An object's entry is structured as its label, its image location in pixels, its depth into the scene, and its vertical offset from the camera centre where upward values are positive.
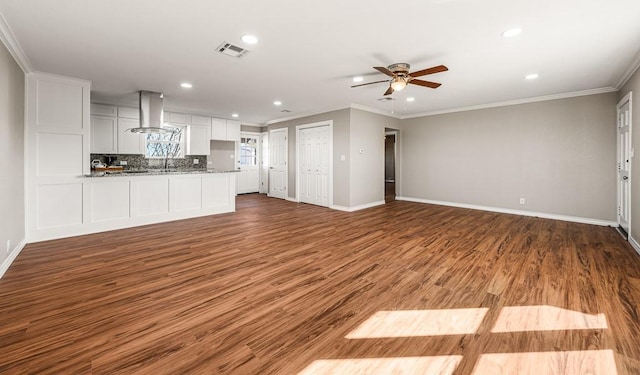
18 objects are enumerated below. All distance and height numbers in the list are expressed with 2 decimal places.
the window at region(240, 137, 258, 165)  9.20 +1.08
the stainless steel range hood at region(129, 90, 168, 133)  5.08 +1.31
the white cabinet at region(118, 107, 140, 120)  6.16 +1.58
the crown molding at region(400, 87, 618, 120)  4.84 +1.67
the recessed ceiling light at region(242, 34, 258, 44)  2.91 +1.54
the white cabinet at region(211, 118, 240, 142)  7.80 +1.52
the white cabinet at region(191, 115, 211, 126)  7.33 +1.68
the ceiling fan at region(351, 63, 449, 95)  3.52 +1.42
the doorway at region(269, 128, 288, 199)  8.06 +0.59
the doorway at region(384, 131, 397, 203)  10.90 +0.81
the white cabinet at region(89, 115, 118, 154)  5.88 +1.03
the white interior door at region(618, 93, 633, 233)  4.04 +0.33
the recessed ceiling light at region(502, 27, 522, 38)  2.73 +1.52
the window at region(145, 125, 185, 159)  7.00 +0.98
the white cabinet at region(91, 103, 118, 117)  5.84 +1.56
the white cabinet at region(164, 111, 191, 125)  6.88 +1.64
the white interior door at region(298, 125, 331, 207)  6.86 +0.46
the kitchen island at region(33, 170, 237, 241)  4.10 -0.32
